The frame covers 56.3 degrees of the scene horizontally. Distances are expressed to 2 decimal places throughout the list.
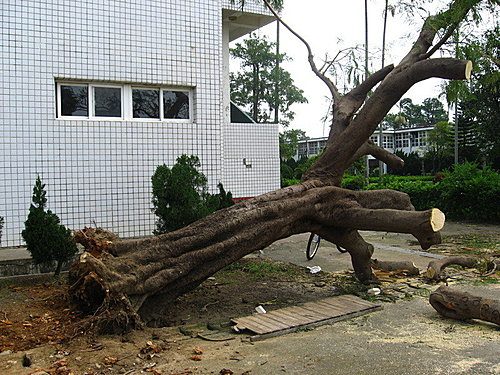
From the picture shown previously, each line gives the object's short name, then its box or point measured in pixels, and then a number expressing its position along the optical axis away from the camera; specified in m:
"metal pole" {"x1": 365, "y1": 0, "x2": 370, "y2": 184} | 8.36
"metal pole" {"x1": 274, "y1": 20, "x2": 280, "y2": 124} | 32.62
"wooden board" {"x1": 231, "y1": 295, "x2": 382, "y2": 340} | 5.23
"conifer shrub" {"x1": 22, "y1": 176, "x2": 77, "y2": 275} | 7.02
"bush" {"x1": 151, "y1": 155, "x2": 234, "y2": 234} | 7.73
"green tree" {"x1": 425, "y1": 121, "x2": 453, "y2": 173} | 39.34
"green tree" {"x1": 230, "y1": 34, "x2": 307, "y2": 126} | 32.34
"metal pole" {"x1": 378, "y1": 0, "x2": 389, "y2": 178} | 8.43
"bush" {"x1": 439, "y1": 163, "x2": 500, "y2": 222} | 14.21
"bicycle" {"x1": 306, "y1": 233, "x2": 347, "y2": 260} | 9.14
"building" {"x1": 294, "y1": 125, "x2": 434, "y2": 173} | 56.76
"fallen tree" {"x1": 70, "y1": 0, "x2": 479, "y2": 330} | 5.34
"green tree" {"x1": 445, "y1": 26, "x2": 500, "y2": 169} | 8.14
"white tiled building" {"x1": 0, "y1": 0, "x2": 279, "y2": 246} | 8.89
